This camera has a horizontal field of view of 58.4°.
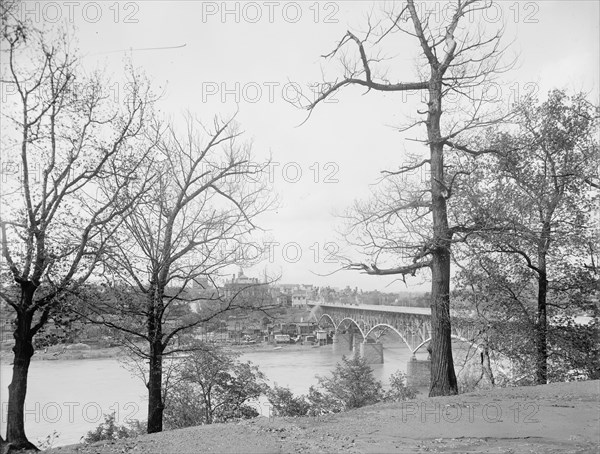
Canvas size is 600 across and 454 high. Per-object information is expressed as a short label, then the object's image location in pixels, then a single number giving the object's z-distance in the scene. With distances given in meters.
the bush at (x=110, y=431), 11.17
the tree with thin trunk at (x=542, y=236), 10.38
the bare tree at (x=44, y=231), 5.81
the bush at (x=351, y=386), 15.40
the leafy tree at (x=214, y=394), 11.81
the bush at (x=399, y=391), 14.96
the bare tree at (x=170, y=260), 7.68
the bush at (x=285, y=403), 13.70
